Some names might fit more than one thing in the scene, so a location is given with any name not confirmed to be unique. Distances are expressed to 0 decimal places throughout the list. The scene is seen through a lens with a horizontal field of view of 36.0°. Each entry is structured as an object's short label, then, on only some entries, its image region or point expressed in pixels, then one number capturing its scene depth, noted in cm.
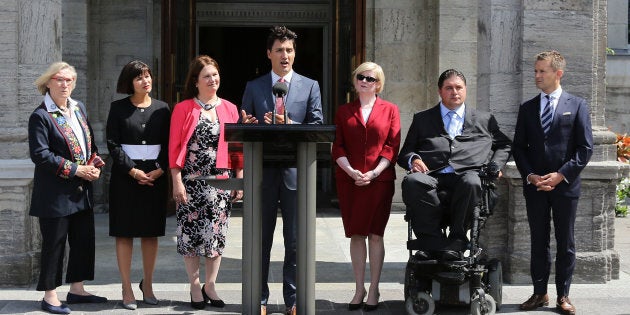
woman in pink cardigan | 670
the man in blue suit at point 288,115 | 637
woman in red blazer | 671
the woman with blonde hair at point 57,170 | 663
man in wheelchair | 637
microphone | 524
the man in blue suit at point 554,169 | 669
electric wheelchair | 636
